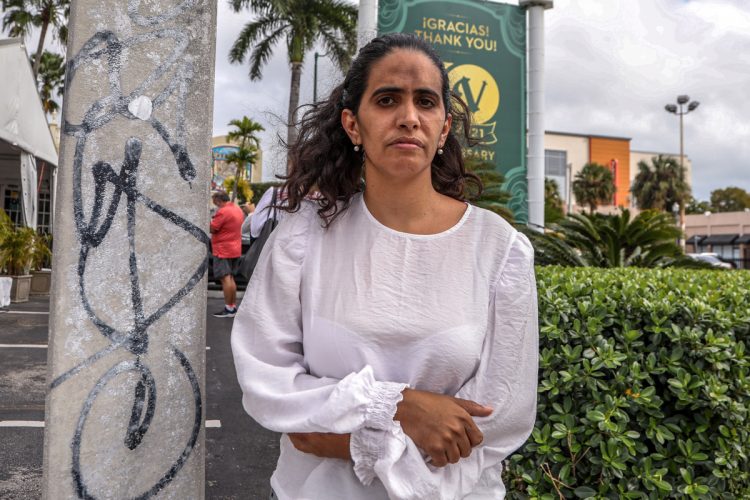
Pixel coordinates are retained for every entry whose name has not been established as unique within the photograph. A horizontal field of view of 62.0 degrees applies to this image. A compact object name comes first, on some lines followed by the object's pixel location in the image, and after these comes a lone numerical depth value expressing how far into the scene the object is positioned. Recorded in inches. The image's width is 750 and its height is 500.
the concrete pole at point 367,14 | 337.1
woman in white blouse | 50.9
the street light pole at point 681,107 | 1381.5
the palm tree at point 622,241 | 332.5
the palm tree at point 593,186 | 2207.2
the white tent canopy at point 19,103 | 405.7
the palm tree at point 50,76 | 1252.5
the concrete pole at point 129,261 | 63.8
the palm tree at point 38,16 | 873.2
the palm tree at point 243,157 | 1678.2
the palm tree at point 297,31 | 823.7
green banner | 369.1
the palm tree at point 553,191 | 2114.9
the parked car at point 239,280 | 474.7
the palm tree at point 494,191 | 355.7
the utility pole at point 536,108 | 387.5
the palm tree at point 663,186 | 2006.6
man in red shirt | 378.0
